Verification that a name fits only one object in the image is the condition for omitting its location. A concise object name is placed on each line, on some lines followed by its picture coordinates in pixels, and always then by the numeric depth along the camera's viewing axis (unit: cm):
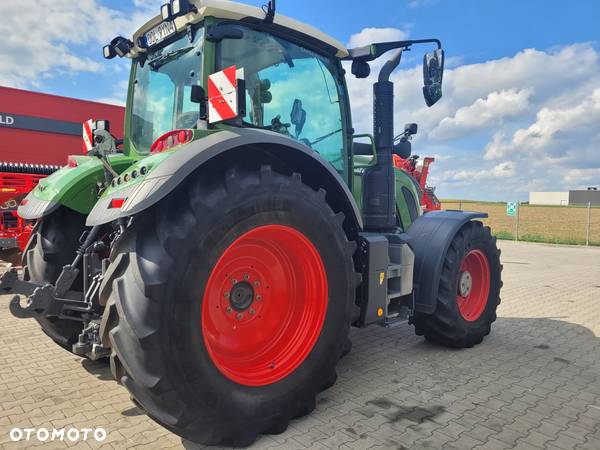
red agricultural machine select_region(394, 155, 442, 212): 1180
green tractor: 230
